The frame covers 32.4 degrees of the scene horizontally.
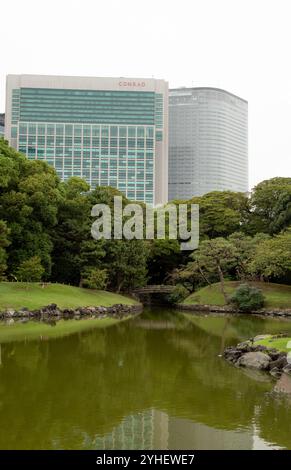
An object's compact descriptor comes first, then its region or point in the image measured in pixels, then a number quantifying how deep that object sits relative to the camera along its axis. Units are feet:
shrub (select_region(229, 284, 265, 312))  131.34
